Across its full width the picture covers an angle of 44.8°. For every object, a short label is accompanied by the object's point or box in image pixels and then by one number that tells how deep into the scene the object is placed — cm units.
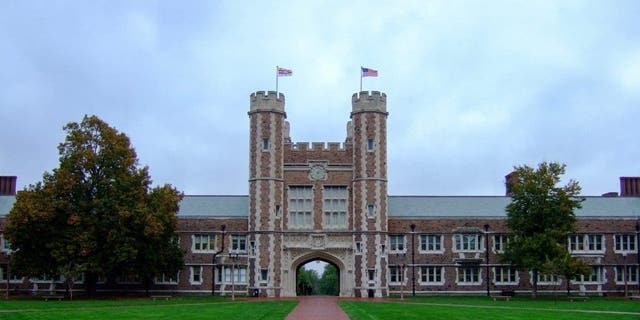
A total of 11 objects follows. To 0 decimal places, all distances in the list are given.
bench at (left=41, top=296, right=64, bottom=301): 4188
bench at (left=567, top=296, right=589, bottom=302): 4481
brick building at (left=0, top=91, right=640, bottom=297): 5006
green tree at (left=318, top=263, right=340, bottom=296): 10982
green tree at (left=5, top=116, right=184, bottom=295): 4309
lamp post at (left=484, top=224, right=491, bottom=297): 5138
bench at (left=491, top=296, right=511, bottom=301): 4427
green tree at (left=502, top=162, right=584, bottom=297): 4509
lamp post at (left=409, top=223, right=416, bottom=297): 5081
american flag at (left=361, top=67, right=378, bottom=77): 4962
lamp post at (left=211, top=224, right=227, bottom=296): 5100
